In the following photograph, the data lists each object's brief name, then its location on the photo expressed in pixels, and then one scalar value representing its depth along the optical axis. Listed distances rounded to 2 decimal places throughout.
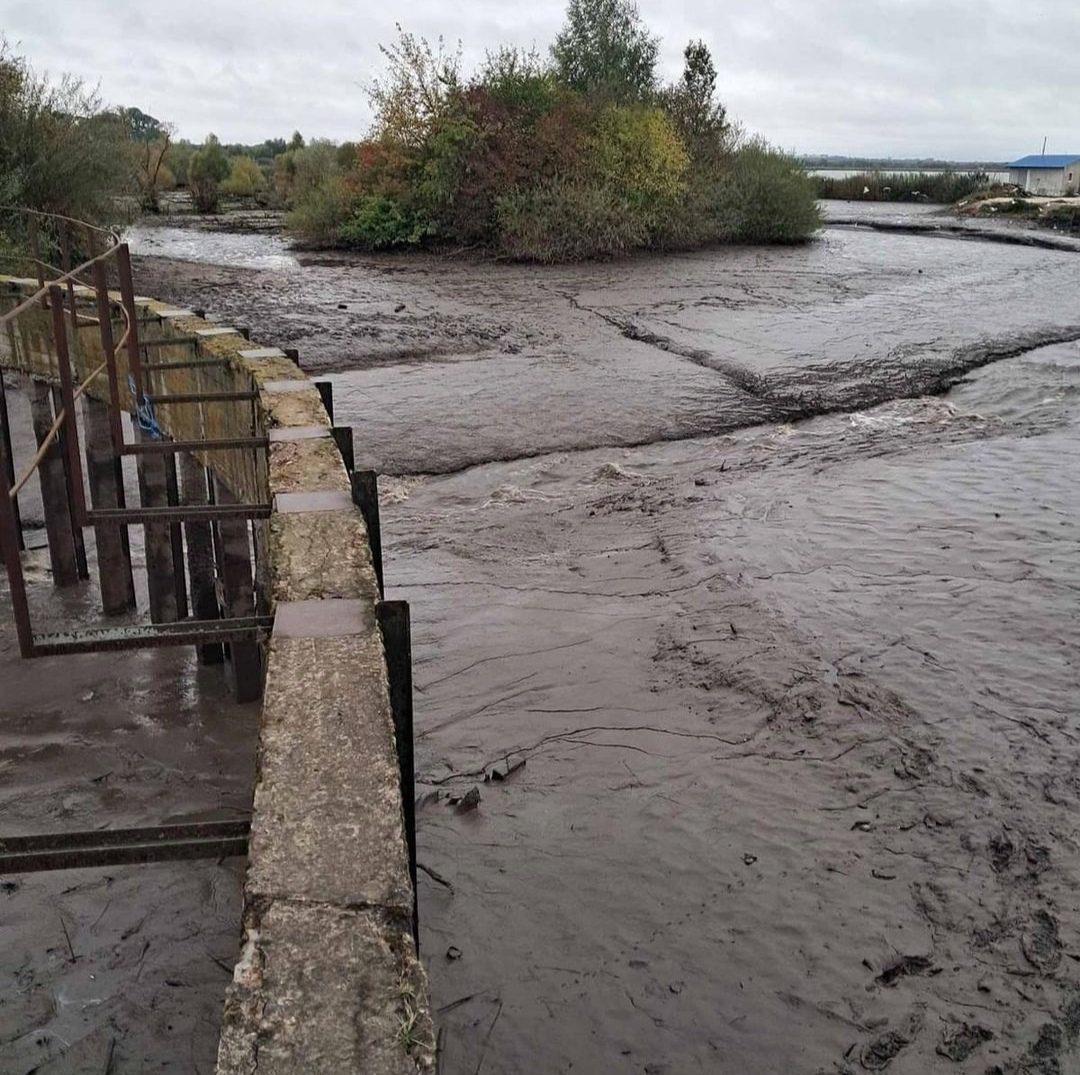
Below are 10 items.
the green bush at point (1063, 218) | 32.03
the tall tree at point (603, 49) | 32.44
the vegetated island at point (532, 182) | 22.44
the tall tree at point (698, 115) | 27.02
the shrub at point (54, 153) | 15.23
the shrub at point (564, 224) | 21.89
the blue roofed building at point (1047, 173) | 53.06
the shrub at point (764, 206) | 25.83
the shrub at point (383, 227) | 23.70
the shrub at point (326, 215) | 24.28
